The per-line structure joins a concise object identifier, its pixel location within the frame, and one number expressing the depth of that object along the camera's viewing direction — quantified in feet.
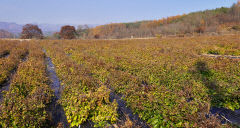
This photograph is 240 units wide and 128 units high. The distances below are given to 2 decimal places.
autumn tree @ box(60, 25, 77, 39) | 159.53
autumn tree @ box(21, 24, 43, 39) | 147.85
